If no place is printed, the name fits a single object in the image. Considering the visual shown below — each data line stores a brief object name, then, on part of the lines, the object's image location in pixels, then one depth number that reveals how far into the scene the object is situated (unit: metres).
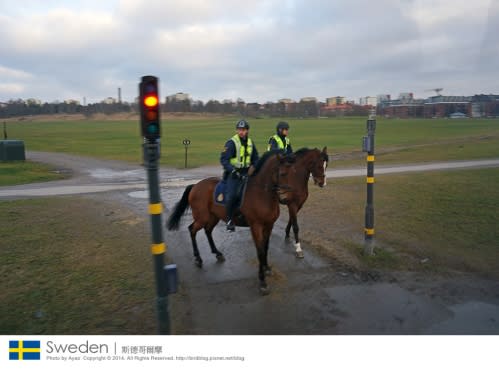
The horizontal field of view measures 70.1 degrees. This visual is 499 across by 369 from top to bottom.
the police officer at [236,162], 6.28
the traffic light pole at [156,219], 3.77
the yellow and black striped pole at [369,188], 6.98
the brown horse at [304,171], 6.80
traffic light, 3.73
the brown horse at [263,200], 5.71
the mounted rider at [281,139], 8.15
